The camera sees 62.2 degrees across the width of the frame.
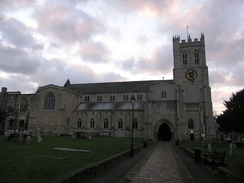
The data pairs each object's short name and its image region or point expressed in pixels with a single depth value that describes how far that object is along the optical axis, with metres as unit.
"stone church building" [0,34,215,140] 46.53
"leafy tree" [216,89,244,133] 39.22
